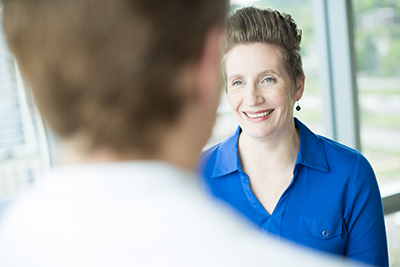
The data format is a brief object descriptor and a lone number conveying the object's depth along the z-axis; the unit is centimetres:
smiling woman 142
